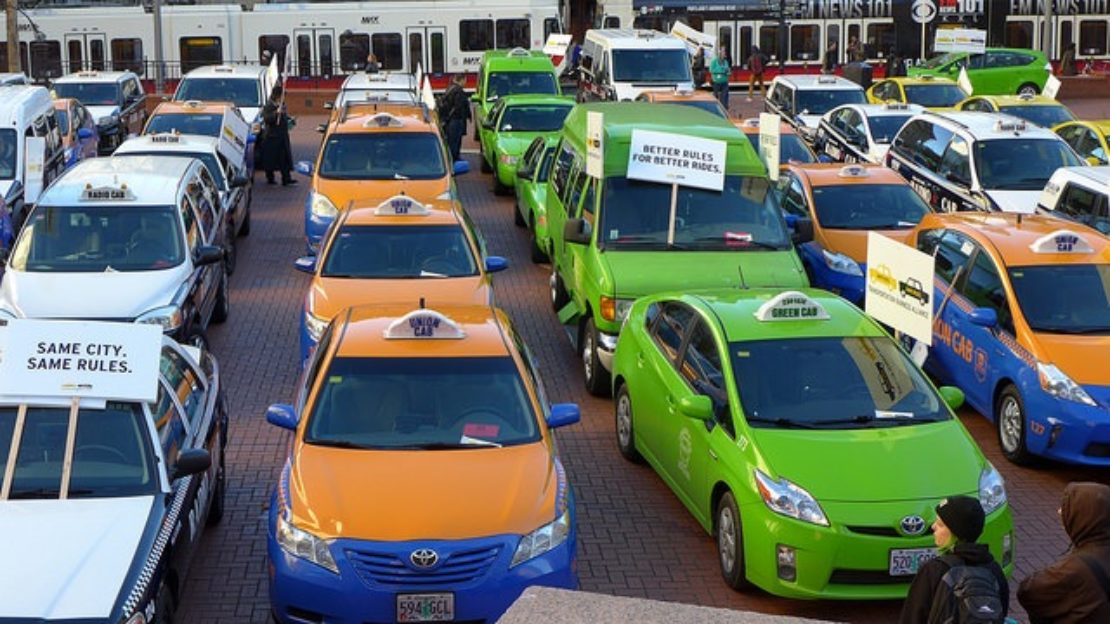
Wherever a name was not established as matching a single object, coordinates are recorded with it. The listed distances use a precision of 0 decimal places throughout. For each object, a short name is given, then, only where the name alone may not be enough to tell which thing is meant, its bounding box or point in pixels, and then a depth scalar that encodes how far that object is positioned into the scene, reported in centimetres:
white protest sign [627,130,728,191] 1541
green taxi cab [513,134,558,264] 2012
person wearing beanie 691
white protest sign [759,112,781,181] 1839
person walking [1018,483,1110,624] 708
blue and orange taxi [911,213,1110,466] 1259
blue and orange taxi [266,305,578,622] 880
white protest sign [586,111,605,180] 1587
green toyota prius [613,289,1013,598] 973
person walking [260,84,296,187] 2773
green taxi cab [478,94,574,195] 2561
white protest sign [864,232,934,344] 1183
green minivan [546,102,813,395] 1462
